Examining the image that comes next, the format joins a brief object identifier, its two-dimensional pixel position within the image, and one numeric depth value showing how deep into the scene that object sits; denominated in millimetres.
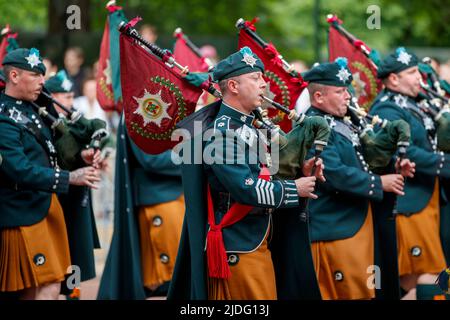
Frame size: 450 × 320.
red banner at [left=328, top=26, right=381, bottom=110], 19203
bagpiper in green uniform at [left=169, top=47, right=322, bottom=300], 12594
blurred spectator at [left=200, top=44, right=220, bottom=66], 29647
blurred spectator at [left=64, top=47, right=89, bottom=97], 30483
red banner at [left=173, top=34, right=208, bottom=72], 19906
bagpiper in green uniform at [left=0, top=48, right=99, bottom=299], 14711
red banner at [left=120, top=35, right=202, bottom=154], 14117
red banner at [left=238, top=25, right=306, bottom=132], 15445
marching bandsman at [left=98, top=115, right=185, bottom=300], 18203
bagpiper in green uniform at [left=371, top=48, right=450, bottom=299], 17641
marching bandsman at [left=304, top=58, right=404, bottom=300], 15328
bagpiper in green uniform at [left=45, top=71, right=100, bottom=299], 16406
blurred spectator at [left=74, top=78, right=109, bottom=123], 26984
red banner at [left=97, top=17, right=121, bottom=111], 18969
